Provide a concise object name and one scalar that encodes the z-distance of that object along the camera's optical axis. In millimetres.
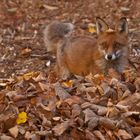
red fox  20078
